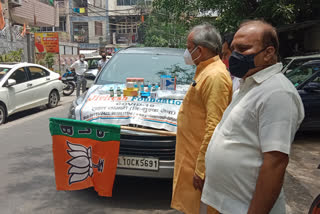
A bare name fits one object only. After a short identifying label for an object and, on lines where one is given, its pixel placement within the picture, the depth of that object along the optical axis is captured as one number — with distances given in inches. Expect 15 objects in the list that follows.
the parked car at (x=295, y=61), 255.6
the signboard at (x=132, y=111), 126.6
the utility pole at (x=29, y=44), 656.1
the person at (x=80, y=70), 445.4
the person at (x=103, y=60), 458.1
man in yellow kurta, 79.4
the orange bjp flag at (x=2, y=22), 517.0
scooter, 539.2
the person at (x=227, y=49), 116.0
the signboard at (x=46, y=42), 710.5
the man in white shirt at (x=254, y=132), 50.2
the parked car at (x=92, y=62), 646.4
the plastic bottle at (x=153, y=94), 144.2
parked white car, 304.3
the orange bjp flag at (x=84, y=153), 122.4
